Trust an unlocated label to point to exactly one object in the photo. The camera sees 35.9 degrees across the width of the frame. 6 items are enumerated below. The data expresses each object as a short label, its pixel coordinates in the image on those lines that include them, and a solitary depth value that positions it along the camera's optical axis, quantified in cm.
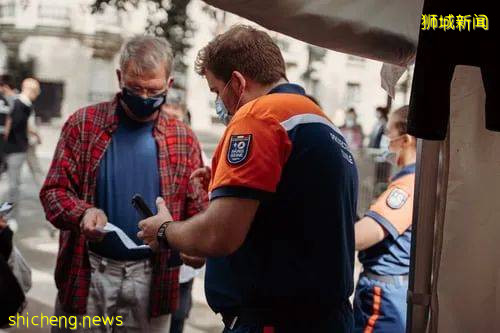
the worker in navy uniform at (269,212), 234
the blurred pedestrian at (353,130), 1598
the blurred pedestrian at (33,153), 1043
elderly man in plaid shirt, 344
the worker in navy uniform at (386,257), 391
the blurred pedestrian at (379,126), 1042
